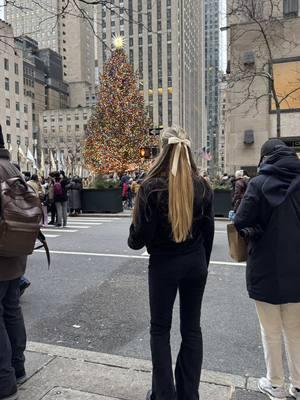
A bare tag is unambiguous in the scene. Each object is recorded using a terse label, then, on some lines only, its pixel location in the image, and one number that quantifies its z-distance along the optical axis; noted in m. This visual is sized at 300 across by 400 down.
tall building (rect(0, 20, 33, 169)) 80.50
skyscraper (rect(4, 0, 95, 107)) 122.98
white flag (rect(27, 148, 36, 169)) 31.54
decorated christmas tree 30.64
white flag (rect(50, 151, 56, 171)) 40.01
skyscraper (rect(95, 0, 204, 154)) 100.00
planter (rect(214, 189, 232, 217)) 16.25
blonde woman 2.44
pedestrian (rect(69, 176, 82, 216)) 18.08
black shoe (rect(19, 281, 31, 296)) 5.13
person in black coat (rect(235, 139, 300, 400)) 2.76
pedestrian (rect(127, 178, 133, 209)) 20.80
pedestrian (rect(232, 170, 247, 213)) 11.52
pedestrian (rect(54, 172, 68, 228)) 13.74
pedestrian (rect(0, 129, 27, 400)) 2.78
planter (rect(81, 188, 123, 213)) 18.55
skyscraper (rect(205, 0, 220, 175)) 52.57
